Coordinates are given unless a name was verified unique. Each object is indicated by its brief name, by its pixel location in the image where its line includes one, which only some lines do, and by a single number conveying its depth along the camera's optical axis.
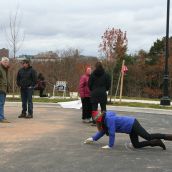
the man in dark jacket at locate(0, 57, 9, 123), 15.03
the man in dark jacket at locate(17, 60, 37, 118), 16.16
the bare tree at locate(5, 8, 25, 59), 30.56
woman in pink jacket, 15.59
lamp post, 24.12
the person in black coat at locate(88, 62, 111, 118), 14.22
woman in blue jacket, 10.44
